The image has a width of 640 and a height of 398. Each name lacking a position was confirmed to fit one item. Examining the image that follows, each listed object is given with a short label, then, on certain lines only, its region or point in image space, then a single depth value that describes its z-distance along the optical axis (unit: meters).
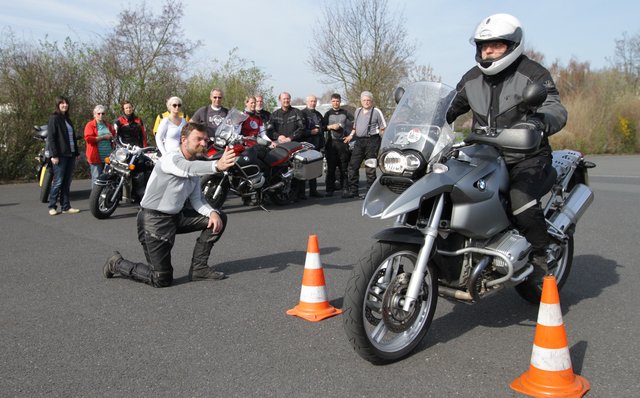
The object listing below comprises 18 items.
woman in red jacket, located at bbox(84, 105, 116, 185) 10.51
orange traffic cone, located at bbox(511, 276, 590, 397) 3.21
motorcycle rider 3.94
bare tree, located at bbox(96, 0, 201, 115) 17.31
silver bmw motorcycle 3.46
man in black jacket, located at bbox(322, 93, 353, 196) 12.18
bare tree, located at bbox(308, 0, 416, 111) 26.69
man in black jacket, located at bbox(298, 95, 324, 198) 12.02
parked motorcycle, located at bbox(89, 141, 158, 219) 9.27
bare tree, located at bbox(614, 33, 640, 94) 43.50
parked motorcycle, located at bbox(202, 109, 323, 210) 9.49
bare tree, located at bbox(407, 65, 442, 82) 31.87
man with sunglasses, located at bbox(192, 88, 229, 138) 10.48
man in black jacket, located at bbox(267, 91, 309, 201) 11.67
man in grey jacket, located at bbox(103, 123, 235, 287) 5.41
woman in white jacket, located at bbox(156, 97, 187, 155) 9.31
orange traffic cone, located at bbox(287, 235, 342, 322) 4.55
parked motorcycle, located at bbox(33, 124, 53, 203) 10.38
